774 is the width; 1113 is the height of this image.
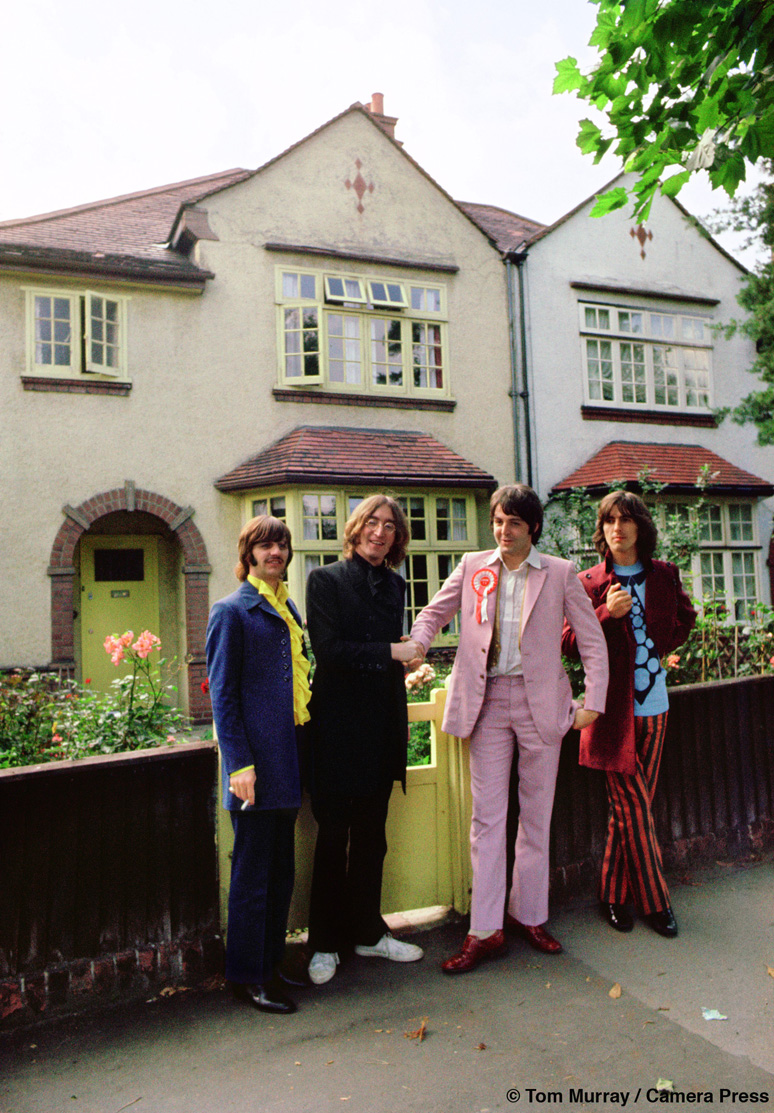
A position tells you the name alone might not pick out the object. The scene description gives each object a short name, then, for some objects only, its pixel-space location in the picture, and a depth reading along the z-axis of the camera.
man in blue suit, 3.12
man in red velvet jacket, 3.81
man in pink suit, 3.55
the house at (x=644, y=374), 13.21
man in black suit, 3.36
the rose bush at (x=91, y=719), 3.78
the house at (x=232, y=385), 10.37
